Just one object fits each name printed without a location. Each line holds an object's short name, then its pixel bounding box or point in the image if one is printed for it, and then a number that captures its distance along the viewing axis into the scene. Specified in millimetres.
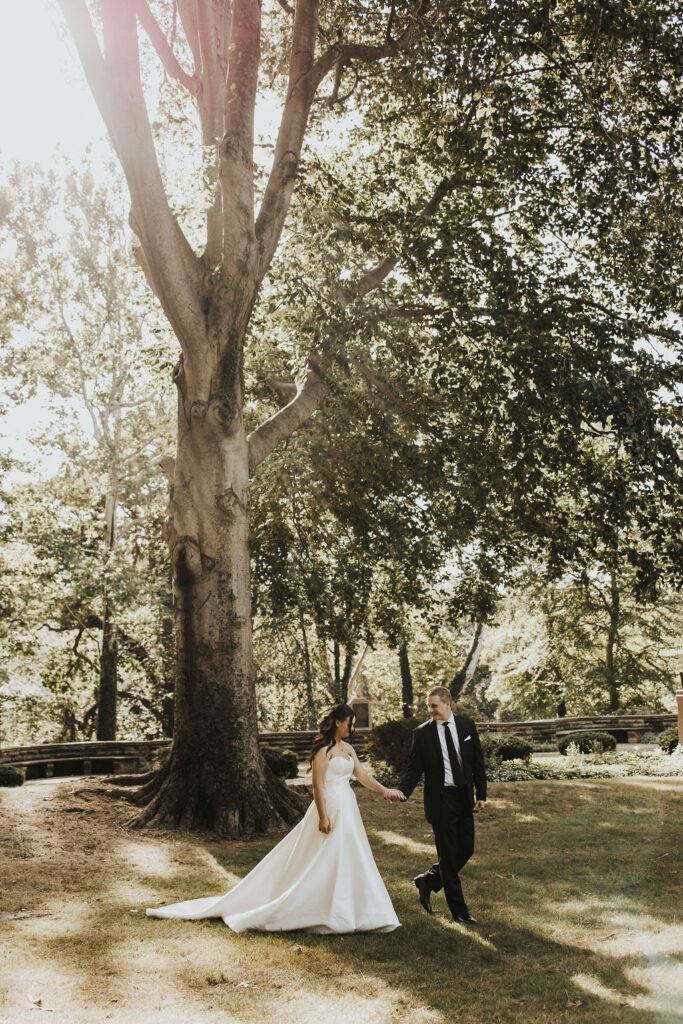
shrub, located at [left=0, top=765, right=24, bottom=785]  18344
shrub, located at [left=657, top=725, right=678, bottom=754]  22797
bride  6734
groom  6953
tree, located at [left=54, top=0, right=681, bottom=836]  11875
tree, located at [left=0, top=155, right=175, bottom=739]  26750
